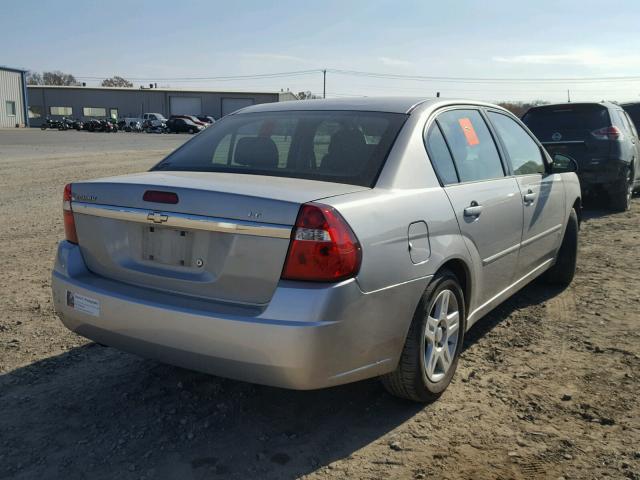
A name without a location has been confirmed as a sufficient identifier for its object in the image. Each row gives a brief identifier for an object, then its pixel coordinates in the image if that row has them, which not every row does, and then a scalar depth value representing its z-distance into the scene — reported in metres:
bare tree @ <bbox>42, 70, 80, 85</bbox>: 127.94
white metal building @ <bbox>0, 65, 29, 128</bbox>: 57.66
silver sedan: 2.65
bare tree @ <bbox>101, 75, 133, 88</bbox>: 129.62
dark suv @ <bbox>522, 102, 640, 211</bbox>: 9.63
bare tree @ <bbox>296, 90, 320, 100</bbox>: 88.34
